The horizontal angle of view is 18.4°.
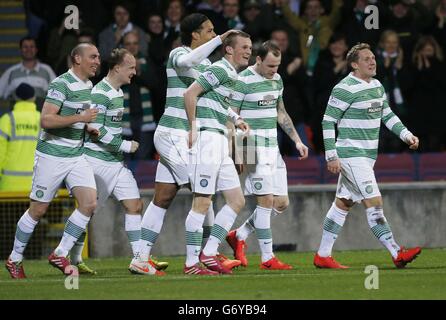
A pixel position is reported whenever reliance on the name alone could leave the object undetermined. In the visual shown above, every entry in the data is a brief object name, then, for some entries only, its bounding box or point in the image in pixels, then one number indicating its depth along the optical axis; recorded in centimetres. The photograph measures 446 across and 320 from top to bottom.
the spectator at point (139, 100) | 1867
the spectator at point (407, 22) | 1912
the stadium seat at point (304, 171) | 1811
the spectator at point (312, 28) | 1941
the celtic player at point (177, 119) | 1306
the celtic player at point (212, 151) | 1279
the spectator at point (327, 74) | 1870
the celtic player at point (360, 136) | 1364
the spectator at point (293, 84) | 1866
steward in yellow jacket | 1697
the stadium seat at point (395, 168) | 1809
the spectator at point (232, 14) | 1938
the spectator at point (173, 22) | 1920
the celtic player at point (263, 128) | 1407
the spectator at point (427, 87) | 1895
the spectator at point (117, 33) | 1947
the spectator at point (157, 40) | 1903
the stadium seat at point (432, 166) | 1808
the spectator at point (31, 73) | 1877
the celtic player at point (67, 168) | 1325
